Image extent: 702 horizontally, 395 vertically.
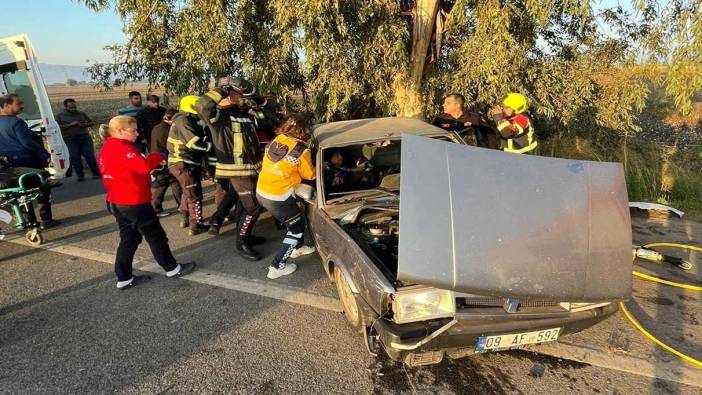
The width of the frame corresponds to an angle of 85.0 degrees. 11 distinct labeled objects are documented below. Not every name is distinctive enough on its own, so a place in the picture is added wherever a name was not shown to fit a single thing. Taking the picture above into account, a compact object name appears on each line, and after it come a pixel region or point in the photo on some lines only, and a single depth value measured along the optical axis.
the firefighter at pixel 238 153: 4.44
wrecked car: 2.16
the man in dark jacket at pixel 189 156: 4.95
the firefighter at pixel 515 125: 4.63
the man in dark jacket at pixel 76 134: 7.91
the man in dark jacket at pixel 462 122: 5.28
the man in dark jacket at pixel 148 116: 7.30
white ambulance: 6.13
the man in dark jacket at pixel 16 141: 4.85
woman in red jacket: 3.40
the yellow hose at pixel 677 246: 4.25
